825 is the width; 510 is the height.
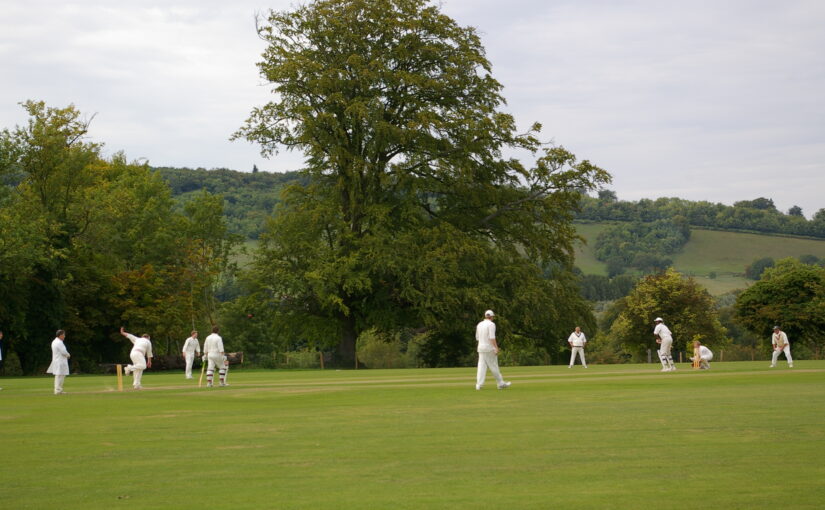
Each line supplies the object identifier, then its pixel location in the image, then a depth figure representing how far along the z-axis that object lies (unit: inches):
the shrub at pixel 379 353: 3735.2
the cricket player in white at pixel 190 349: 1610.5
